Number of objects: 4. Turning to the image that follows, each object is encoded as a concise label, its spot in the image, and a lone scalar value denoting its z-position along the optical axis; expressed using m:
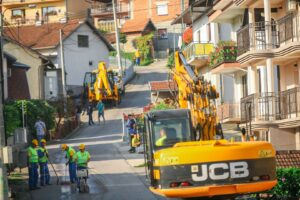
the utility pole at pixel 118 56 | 68.12
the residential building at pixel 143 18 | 90.50
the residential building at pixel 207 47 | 44.75
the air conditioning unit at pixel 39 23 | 74.26
